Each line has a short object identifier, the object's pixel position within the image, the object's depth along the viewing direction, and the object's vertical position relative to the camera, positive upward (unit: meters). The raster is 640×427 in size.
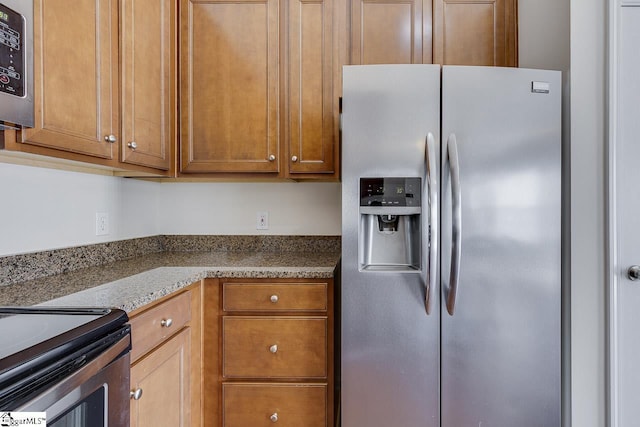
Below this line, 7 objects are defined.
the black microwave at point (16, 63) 0.90 +0.39
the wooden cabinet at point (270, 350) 1.56 -0.59
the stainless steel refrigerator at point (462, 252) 1.41 -0.16
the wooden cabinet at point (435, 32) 1.83 +0.91
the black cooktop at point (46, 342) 0.57 -0.24
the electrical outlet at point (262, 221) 2.21 -0.05
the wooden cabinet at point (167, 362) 1.12 -0.52
